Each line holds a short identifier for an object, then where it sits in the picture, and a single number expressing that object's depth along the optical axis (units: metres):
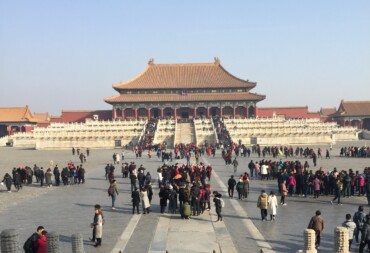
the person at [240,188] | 16.84
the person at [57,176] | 21.80
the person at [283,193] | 15.70
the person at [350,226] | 10.24
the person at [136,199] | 14.38
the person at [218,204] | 13.27
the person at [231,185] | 16.83
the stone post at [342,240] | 9.45
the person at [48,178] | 21.67
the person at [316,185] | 16.88
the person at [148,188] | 15.04
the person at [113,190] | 15.12
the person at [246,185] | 16.89
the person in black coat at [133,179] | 18.41
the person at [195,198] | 14.12
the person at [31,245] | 8.98
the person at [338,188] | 15.84
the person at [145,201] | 14.59
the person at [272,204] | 13.29
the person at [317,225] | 10.50
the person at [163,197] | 14.60
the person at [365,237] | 9.80
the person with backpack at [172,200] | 14.62
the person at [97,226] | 10.88
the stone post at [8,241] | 9.16
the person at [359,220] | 10.81
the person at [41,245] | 9.00
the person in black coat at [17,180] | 20.58
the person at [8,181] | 20.08
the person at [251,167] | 23.65
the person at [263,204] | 13.30
